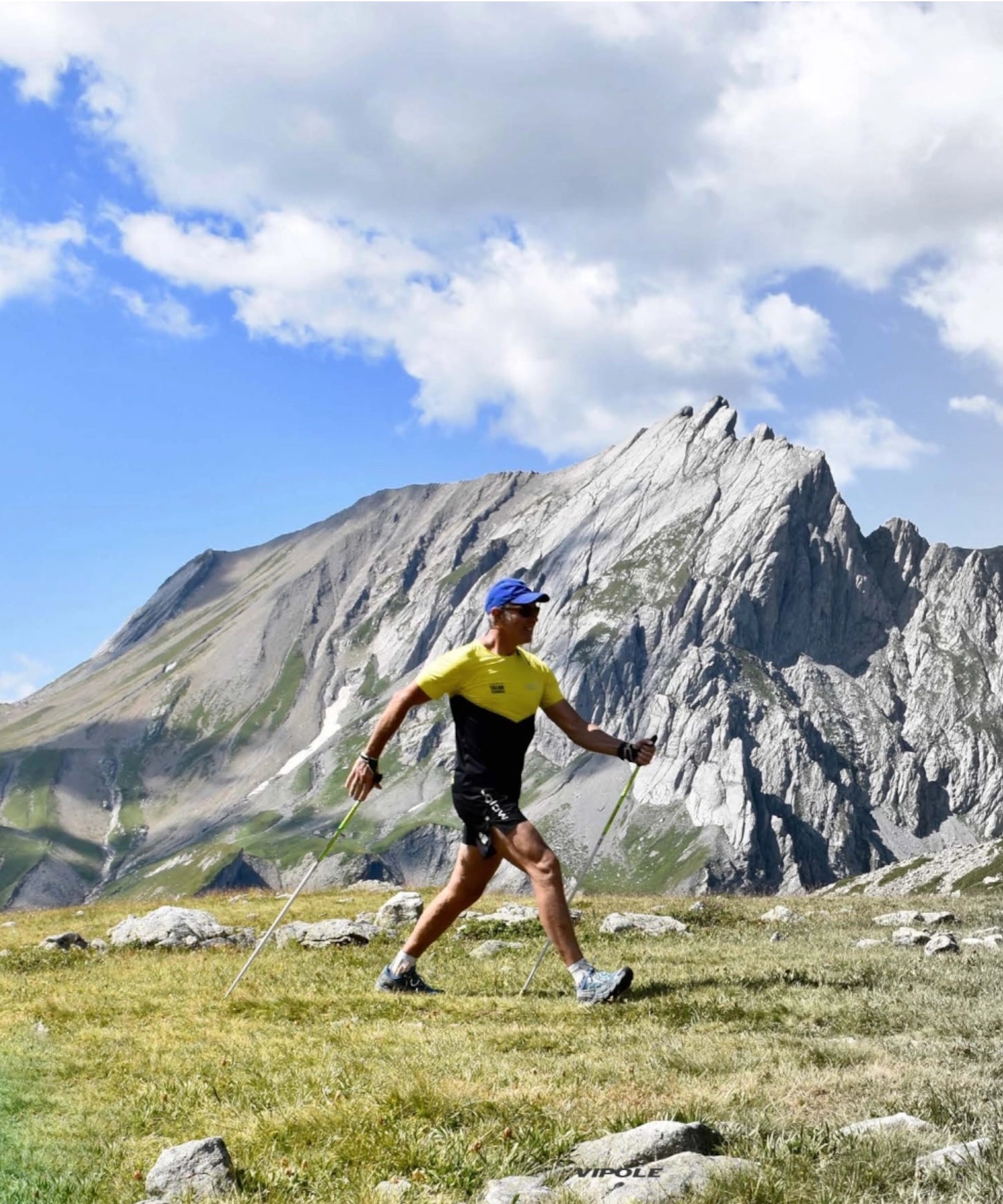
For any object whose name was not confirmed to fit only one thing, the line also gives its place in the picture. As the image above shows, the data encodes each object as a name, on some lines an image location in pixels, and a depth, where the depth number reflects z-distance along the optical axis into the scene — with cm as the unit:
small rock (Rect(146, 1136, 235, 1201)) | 552
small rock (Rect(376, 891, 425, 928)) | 1997
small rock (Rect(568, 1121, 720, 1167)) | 561
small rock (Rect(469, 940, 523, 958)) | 1631
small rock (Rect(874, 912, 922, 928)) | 2052
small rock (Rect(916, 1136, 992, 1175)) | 541
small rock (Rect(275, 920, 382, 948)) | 1683
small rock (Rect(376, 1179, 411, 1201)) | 544
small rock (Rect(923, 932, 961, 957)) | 1541
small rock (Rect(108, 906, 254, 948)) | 1708
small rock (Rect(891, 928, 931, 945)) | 1708
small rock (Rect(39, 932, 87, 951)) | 1689
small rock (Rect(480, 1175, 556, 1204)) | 523
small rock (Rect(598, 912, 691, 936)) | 1872
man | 1218
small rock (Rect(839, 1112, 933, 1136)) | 608
